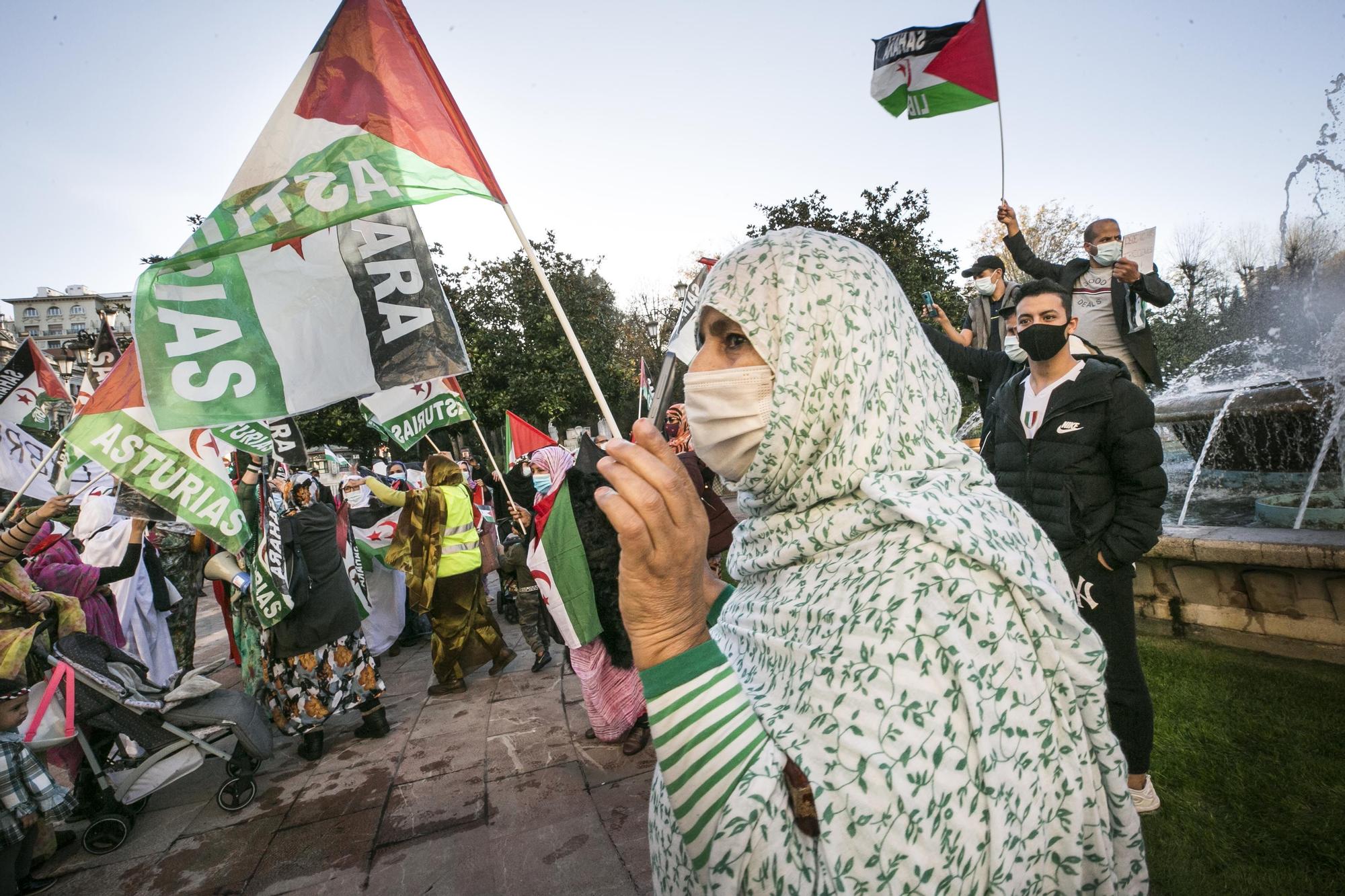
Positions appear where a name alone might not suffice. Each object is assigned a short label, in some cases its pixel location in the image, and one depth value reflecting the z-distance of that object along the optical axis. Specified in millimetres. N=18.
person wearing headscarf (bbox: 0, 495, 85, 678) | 3584
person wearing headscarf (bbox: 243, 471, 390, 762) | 4656
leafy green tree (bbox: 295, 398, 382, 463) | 22859
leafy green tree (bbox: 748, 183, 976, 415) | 15297
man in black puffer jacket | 2457
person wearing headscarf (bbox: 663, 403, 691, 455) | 5863
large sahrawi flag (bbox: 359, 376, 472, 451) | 5578
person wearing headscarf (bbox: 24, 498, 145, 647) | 4855
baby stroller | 3707
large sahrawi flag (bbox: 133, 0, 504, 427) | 1881
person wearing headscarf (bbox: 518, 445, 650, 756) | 3871
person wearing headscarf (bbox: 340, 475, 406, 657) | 7207
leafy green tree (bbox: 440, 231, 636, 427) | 21500
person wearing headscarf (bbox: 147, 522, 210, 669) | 6121
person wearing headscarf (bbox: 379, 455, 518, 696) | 5691
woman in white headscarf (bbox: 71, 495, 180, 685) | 5293
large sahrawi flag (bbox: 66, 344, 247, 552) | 2430
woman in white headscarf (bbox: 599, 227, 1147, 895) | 910
